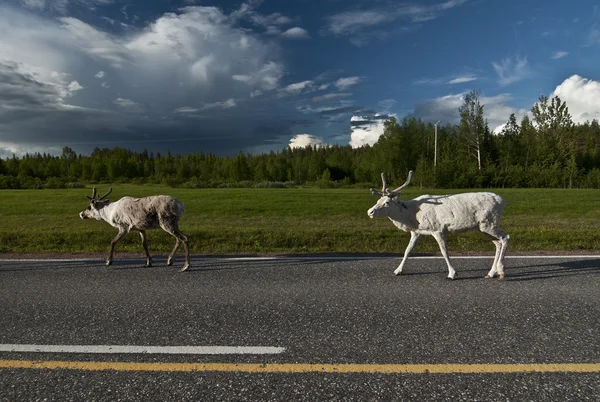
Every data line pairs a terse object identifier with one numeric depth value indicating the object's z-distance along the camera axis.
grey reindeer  8.16
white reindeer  6.69
